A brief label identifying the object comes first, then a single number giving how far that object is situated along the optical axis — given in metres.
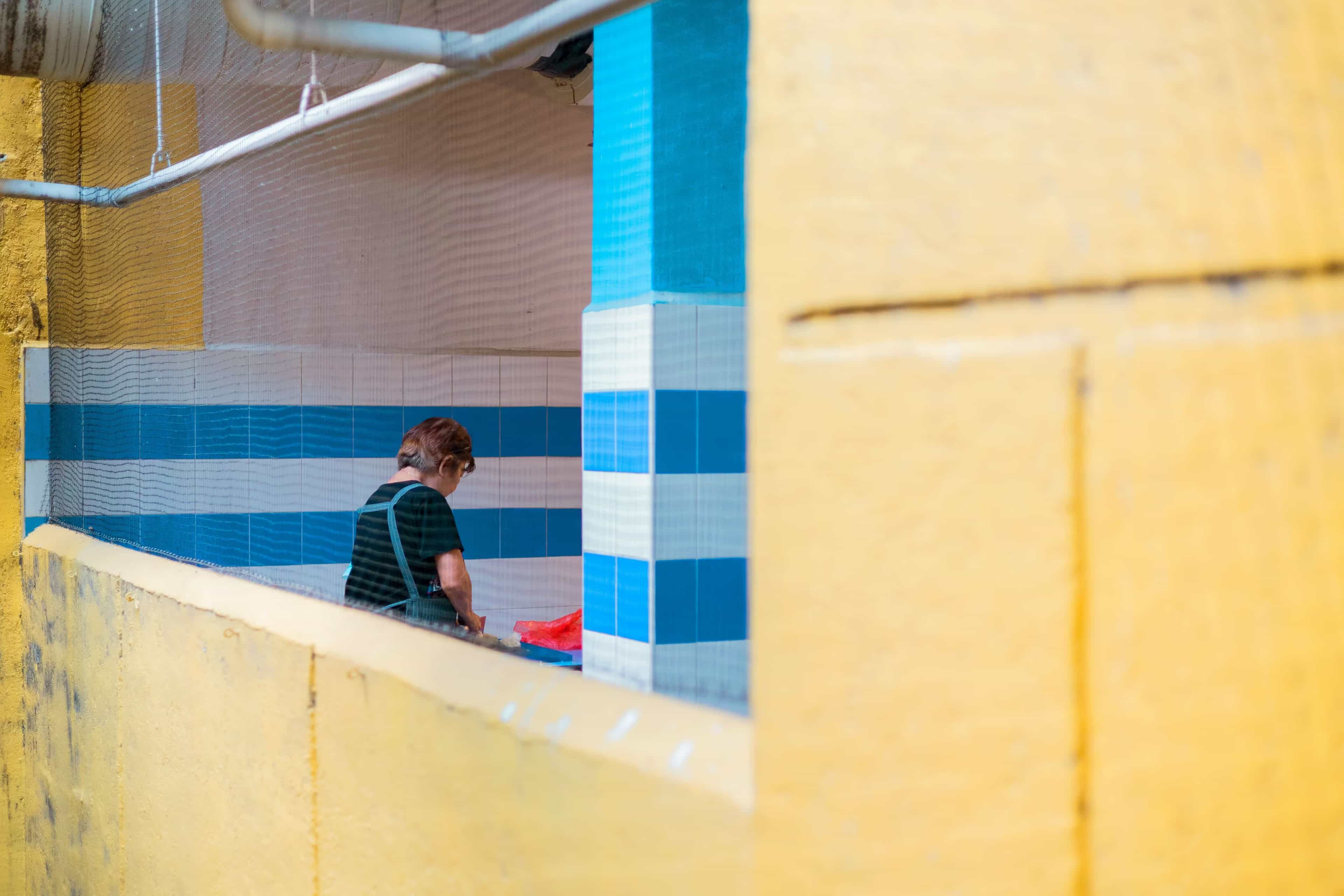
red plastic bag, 3.53
